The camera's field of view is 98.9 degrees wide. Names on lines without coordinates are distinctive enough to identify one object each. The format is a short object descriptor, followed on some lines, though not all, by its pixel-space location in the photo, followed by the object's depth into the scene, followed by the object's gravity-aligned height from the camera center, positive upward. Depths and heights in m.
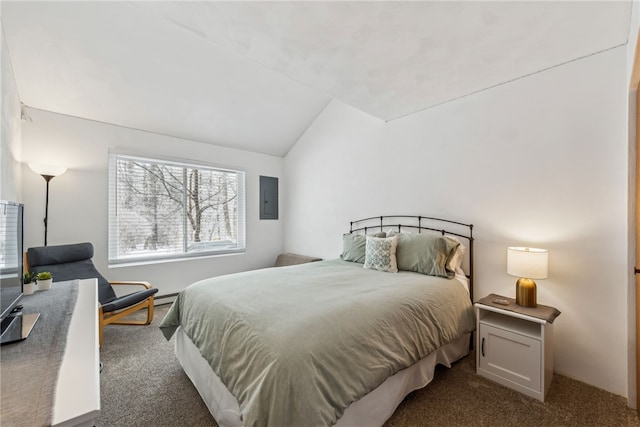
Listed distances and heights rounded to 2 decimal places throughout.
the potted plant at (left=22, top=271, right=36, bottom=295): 1.70 -0.43
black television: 1.15 -0.27
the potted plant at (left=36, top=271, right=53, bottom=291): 1.81 -0.43
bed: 1.22 -0.67
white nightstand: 1.88 -0.96
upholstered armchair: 2.61 -0.57
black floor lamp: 2.73 +0.46
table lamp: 2.00 -0.39
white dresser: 0.68 -0.49
